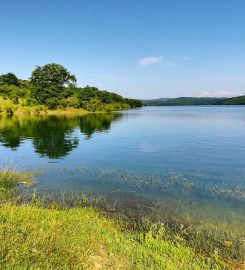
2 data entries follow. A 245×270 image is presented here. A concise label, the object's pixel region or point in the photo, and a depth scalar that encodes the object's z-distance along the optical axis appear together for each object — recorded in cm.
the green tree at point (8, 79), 15738
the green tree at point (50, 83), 13625
